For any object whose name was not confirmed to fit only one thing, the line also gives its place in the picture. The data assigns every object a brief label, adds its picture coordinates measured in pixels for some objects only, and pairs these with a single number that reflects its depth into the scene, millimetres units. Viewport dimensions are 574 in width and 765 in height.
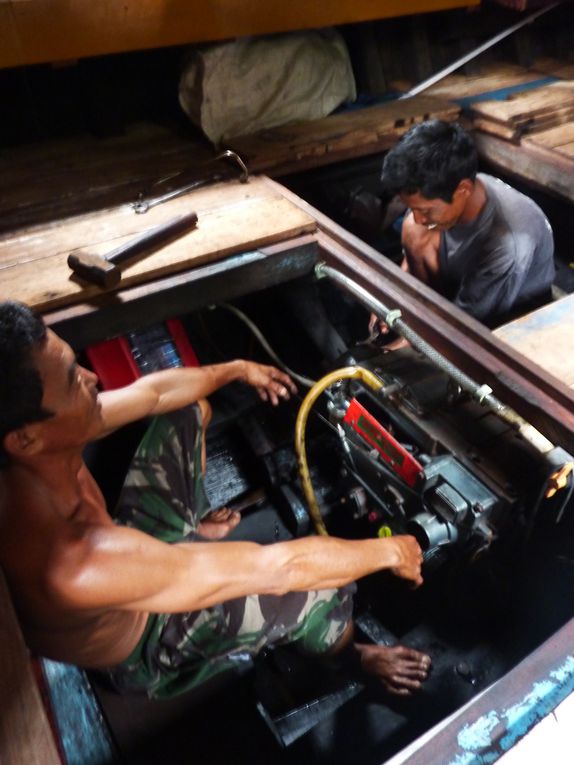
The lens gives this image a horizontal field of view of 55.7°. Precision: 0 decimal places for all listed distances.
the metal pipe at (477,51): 3993
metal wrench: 2619
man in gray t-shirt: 2438
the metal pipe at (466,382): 1600
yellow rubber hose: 1978
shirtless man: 1376
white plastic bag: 3240
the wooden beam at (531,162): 3008
